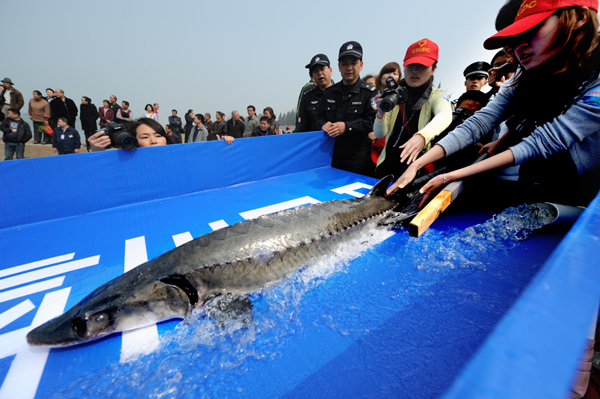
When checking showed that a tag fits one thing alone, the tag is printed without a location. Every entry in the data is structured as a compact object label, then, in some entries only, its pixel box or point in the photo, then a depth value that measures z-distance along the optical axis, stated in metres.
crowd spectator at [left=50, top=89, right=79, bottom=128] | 7.60
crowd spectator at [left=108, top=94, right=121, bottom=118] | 9.02
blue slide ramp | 0.84
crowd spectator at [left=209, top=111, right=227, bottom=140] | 8.63
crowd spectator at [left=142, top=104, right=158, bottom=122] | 10.15
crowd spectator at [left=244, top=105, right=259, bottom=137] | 7.65
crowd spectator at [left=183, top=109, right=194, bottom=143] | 10.98
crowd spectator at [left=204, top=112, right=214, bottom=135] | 10.23
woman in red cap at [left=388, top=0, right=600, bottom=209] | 1.21
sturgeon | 1.05
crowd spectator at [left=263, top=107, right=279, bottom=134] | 7.81
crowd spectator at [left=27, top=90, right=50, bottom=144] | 8.01
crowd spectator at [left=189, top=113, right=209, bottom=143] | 7.70
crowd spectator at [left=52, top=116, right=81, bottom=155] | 5.83
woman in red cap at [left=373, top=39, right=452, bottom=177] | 2.03
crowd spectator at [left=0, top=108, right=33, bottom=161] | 5.90
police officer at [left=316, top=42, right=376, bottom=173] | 3.20
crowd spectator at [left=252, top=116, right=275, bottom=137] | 6.56
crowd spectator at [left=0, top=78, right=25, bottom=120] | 7.33
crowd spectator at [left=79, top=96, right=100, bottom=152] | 8.54
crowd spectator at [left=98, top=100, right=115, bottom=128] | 9.04
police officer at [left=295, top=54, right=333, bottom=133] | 3.84
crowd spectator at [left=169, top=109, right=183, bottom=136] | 11.21
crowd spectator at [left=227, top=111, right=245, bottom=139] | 7.69
